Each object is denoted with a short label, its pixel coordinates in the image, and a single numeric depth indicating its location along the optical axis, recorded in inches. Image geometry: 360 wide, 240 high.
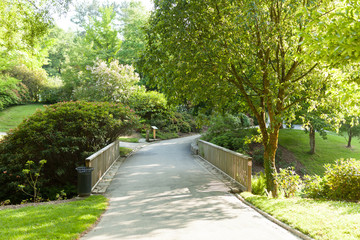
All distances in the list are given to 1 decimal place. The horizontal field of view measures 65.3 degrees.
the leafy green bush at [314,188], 362.3
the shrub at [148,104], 1009.8
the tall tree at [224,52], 324.5
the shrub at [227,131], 692.1
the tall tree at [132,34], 1444.4
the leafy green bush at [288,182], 361.6
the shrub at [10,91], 1207.2
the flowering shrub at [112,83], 943.0
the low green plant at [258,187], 374.5
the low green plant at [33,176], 370.4
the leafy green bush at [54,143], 406.6
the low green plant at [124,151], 676.2
